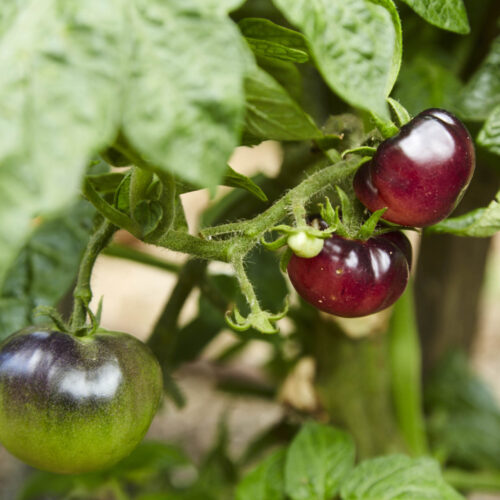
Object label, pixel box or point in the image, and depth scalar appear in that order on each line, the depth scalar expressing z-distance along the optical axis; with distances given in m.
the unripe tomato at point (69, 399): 0.51
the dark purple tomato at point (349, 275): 0.50
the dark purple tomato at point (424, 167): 0.49
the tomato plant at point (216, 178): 0.44
